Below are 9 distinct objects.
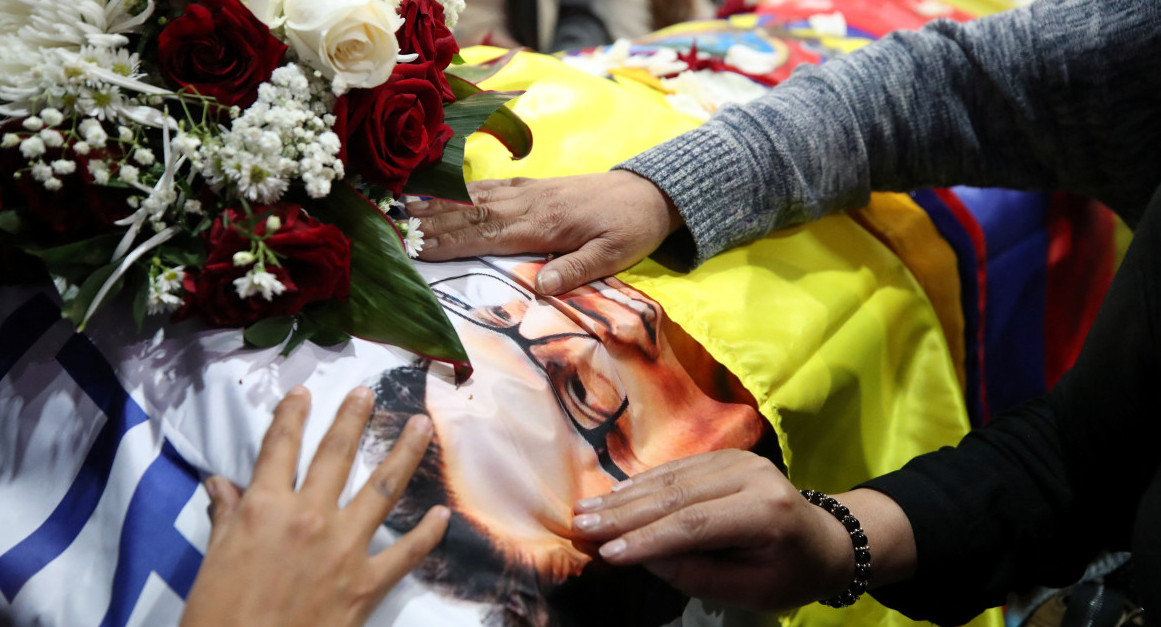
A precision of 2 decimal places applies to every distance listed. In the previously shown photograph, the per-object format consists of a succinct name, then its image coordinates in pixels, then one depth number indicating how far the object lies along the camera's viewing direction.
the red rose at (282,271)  0.63
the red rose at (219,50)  0.62
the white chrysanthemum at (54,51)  0.58
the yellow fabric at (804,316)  0.85
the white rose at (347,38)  0.63
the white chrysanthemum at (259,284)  0.61
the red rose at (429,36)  0.73
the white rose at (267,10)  0.63
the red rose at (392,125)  0.69
